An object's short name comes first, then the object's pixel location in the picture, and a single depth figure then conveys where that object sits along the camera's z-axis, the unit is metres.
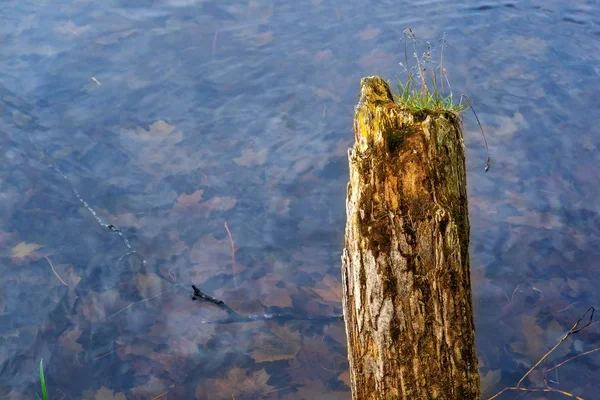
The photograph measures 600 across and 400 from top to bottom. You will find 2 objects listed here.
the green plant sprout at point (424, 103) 2.18
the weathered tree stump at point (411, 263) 1.98
